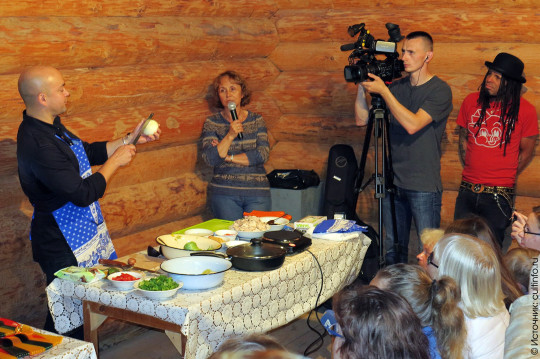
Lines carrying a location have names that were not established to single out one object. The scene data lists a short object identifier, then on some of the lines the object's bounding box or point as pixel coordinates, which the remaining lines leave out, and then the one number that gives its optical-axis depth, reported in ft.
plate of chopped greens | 9.32
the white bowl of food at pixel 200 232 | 12.23
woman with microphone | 16.43
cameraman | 15.10
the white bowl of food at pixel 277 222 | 12.62
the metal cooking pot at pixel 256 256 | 10.57
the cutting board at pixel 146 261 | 10.92
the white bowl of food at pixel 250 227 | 12.22
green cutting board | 12.98
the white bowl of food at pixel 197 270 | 9.72
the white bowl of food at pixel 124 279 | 9.74
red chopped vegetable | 9.89
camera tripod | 15.37
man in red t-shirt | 14.79
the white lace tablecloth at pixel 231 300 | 9.32
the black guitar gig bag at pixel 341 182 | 17.84
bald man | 10.96
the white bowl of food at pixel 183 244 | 11.05
